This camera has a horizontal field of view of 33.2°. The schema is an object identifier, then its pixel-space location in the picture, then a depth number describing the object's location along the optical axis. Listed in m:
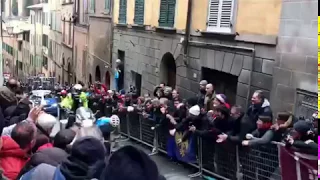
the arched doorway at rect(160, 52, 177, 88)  17.34
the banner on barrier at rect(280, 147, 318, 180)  5.92
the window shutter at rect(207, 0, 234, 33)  12.96
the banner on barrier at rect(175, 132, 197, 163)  9.24
